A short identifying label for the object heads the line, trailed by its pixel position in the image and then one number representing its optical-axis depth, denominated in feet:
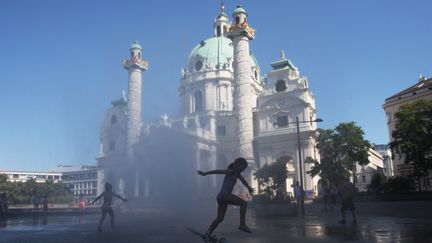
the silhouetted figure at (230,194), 26.11
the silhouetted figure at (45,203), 96.13
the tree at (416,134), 113.60
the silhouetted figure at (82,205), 127.54
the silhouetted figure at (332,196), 87.58
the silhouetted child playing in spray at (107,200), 43.96
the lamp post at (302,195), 67.00
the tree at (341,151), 133.39
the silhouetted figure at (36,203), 116.98
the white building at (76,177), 380.37
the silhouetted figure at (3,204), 77.38
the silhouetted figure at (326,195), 83.00
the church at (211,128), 159.53
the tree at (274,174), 136.46
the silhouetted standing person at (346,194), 47.37
